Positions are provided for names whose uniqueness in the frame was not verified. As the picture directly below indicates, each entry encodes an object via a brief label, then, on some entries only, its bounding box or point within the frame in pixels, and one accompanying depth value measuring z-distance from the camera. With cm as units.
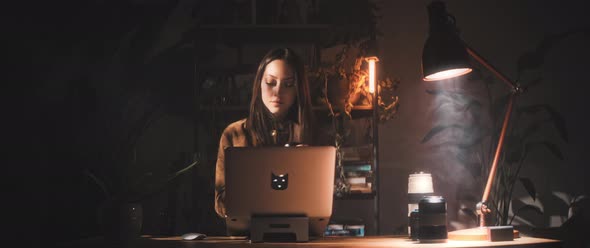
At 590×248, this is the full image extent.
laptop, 149
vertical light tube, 293
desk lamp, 161
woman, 252
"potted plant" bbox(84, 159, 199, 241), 163
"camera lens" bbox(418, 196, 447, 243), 144
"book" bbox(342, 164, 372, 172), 296
